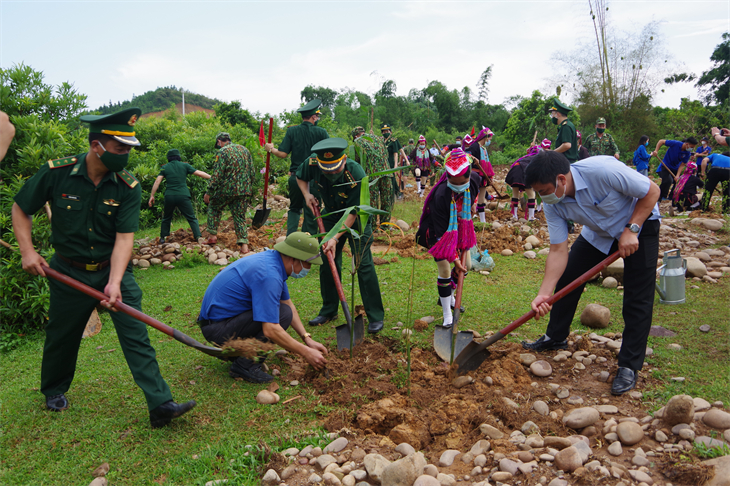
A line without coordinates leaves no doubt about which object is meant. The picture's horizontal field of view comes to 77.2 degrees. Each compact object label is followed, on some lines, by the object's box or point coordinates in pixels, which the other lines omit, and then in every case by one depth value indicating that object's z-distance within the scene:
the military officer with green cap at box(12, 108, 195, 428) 2.91
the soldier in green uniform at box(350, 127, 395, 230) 7.99
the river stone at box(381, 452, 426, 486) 2.33
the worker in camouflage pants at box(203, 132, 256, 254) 7.66
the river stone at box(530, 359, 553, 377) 3.51
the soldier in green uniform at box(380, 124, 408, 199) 12.62
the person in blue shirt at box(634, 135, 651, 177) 10.72
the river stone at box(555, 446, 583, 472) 2.36
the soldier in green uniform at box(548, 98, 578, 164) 7.70
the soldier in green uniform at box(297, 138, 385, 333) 4.17
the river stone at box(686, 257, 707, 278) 5.59
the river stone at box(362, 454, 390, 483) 2.43
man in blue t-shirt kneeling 3.29
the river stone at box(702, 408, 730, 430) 2.59
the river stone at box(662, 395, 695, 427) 2.60
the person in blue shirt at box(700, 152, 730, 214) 8.83
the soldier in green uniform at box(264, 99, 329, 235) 6.68
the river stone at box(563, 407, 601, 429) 2.81
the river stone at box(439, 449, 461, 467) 2.56
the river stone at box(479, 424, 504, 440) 2.74
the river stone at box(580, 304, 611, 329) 4.33
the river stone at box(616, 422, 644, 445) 2.59
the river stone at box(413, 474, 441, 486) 2.27
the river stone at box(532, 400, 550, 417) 3.02
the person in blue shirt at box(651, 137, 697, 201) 9.92
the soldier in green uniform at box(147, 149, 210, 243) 8.25
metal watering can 4.72
